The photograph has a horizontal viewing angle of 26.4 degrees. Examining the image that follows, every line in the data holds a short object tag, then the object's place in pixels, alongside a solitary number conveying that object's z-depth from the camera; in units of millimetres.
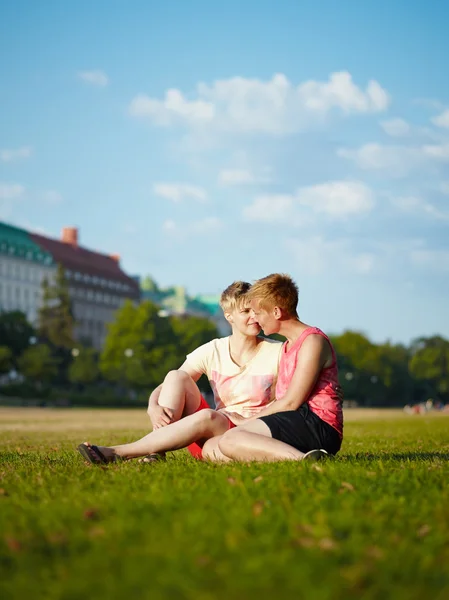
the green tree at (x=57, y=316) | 103562
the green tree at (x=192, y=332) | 93438
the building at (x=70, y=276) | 126312
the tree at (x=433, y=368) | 155750
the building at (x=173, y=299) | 184725
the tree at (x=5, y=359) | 80000
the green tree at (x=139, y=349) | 85938
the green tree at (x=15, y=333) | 92938
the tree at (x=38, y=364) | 86000
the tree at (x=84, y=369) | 91875
